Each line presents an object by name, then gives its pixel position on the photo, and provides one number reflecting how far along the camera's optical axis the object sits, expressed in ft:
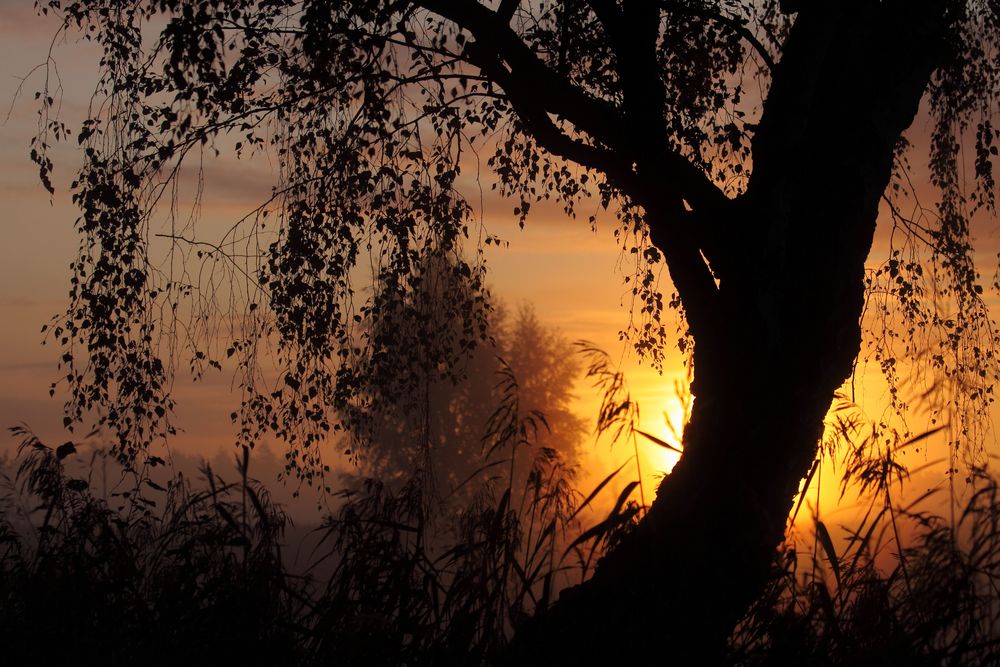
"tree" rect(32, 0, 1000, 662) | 30.96
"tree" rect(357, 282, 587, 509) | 194.80
